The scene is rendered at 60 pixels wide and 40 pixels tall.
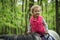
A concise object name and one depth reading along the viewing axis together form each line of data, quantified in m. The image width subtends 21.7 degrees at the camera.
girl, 3.85
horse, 2.92
